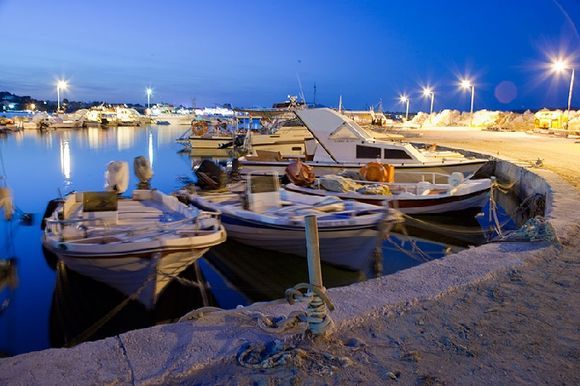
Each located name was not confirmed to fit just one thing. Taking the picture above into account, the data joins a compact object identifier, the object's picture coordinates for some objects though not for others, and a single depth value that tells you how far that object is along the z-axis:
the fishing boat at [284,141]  23.98
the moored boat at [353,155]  17.67
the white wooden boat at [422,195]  13.78
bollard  4.05
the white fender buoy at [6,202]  12.09
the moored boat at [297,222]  9.75
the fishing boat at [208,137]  42.25
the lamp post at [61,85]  104.22
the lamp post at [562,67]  44.25
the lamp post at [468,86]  67.31
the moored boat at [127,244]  7.52
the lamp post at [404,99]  91.94
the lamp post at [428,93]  79.34
